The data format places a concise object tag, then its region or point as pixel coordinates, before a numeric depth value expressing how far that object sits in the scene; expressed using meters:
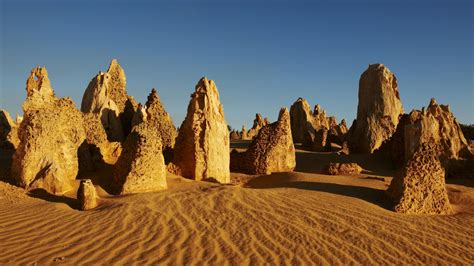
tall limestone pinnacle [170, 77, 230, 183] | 10.50
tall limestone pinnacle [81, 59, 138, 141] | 12.54
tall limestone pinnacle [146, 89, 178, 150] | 12.47
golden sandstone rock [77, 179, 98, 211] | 7.57
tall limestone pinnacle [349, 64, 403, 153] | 18.83
